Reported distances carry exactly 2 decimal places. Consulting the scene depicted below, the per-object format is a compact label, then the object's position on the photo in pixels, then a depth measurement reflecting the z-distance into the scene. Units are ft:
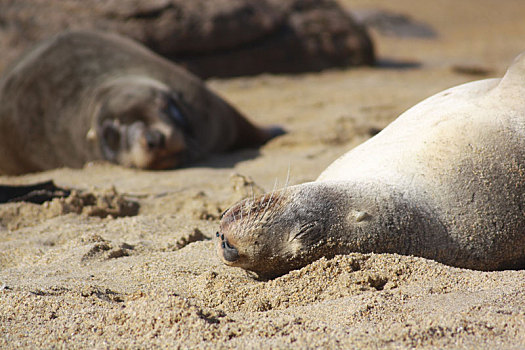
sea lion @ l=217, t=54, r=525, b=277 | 14.55
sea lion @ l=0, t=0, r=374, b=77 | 55.62
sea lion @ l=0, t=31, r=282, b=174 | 37.19
